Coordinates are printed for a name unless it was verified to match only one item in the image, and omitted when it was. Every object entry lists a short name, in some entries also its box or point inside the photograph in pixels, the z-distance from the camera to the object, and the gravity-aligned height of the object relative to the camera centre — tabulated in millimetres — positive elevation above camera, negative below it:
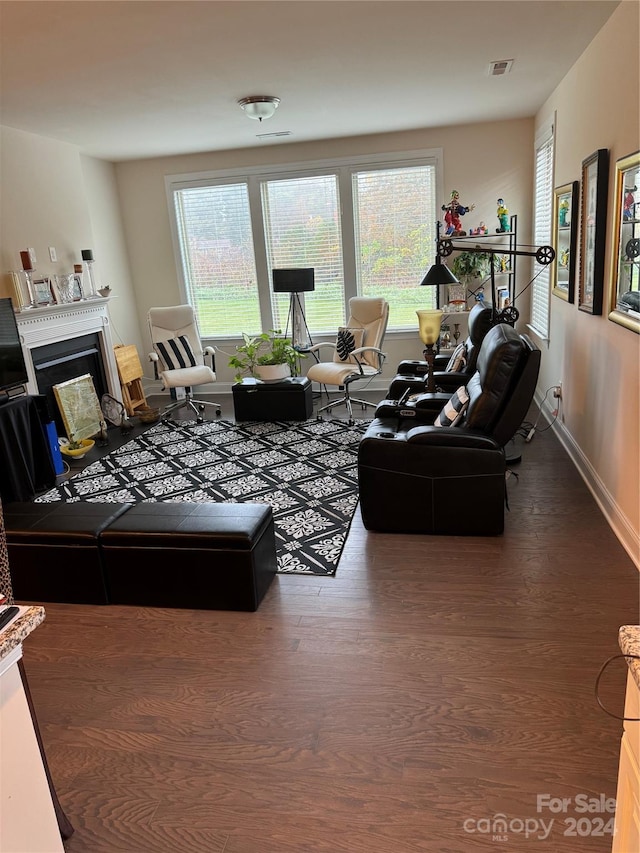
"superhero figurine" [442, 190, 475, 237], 5527 +368
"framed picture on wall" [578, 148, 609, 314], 3238 +88
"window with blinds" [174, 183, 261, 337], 6582 +187
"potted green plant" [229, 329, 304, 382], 5672 -830
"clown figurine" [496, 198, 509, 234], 5734 +306
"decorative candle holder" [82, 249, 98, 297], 5496 +146
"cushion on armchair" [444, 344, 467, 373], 4566 -786
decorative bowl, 4883 -1298
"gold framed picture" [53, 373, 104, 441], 5086 -1029
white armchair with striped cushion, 5953 -751
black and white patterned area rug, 3389 -1401
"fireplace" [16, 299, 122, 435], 4875 -504
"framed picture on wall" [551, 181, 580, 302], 3994 +56
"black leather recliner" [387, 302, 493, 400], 4426 -847
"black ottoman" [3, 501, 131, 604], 2756 -1203
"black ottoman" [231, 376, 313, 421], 5473 -1154
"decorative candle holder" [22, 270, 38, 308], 4766 +11
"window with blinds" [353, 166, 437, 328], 6125 +257
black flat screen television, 4242 -422
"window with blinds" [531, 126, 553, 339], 5094 +232
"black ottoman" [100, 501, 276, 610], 2646 -1224
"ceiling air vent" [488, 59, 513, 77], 3842 +1169
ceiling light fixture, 4180 +1122
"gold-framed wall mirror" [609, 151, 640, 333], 2787 -27
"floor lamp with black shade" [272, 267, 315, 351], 5965 -116
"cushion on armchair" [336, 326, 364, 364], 5916 -746
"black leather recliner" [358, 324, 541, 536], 3066 -1032
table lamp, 4016 -461
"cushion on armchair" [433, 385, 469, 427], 3320 -838
